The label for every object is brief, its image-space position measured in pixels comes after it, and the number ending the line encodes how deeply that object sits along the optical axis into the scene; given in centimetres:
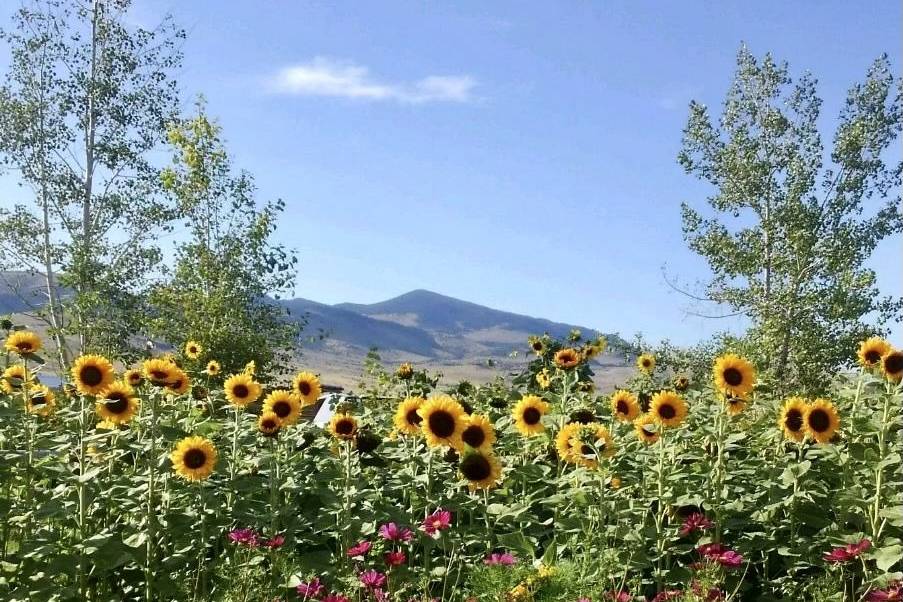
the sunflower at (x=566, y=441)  457
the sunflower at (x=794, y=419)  459
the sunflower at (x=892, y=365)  444
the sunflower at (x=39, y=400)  461
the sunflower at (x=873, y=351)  470
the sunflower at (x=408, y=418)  449
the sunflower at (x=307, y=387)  510
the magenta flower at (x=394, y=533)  372
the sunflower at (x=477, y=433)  422
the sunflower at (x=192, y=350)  760
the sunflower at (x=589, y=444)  432
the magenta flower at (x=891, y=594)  315
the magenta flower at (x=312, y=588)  342
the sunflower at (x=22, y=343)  474
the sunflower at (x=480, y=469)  412
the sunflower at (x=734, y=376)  473
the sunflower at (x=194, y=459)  423
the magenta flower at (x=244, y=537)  369
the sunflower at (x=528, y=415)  480
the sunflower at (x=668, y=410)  450
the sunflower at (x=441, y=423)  413
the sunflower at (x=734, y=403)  472
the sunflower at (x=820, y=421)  452
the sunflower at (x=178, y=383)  450
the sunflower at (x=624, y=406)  482
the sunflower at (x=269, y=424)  463
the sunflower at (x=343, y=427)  436
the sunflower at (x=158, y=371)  437
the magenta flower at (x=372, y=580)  329
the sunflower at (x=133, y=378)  478
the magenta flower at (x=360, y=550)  365
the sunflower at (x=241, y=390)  493
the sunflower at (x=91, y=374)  439
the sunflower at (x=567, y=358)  575
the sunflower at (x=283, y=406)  477
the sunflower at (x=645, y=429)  464
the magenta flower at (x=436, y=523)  388
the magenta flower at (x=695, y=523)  410
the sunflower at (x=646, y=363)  785
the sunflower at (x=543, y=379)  639
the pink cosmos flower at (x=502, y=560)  338
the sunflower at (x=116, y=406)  445
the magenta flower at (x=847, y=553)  357
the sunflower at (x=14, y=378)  486
